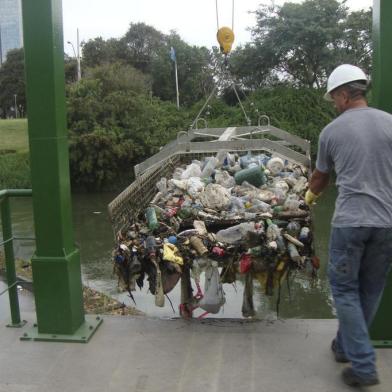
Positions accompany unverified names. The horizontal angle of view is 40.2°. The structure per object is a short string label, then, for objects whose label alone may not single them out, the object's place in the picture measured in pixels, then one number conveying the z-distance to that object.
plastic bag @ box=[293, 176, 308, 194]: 4.95
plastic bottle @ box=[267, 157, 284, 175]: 5.68
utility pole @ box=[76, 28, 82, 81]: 30.61
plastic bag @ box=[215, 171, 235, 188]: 5.23
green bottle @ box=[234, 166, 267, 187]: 5.17
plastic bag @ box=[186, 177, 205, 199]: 4.90
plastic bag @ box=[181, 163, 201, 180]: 5.49
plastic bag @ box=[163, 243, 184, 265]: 3.85
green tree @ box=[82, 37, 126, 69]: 37.06
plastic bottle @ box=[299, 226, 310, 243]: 3.99
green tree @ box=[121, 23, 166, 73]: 37.62
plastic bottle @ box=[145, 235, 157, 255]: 3.91
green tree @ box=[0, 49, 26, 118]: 45.09
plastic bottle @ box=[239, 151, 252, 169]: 5.76
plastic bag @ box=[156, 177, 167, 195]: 5.10
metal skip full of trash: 3.92
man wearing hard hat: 2.93
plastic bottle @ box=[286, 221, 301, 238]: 4.09
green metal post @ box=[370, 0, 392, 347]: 3.37
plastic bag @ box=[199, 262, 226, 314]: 4.01
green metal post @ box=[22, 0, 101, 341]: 3.58
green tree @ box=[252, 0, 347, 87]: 22.89
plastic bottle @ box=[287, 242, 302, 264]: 3.81
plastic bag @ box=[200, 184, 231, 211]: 4.64
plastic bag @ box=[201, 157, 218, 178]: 5.48
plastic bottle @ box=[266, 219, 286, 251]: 3.85
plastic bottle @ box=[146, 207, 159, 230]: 4.25
